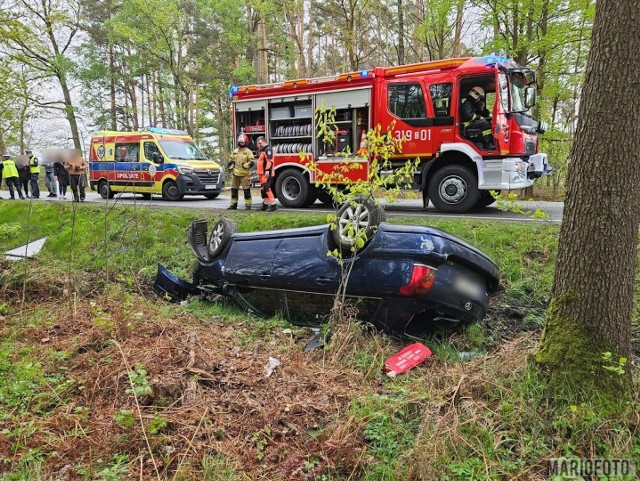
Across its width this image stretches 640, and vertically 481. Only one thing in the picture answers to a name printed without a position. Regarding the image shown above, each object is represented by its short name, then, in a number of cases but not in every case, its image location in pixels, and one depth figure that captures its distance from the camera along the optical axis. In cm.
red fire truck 757
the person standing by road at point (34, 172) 1409
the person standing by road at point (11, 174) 1371
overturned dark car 323
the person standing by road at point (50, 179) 1464
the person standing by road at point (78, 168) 1188
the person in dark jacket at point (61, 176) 1352
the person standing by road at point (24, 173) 1405
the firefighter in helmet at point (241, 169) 910
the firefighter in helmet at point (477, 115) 768
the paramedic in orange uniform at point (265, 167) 929
